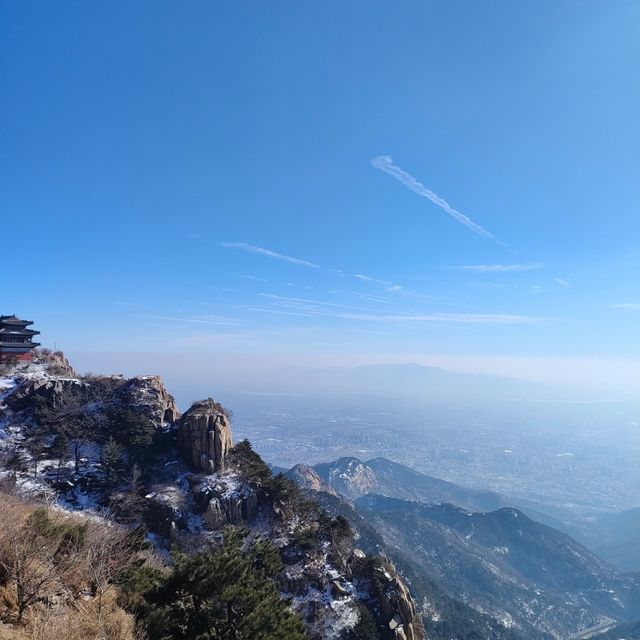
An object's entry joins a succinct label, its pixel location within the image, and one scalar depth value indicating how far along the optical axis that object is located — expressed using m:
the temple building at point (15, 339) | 44.84
